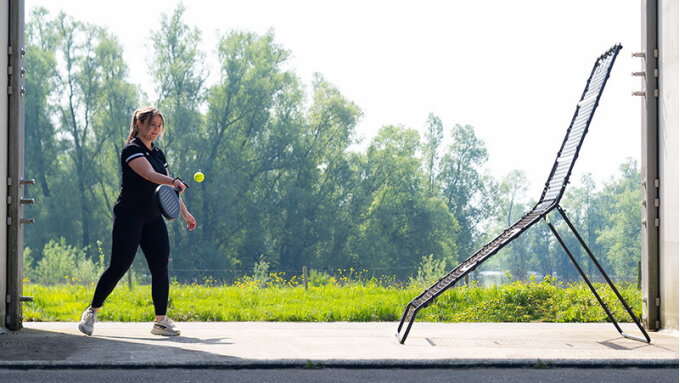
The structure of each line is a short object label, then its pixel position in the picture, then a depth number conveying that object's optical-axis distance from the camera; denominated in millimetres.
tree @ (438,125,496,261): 53125
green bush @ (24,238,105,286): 31750
